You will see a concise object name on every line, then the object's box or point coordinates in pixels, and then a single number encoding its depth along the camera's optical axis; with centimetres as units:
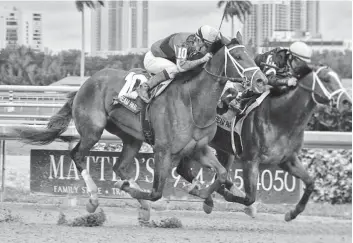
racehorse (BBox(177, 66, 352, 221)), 1391
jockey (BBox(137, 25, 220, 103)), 1370
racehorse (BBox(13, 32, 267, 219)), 1323
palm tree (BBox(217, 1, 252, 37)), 8275
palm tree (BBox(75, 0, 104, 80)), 8000
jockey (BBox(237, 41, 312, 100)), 1409
